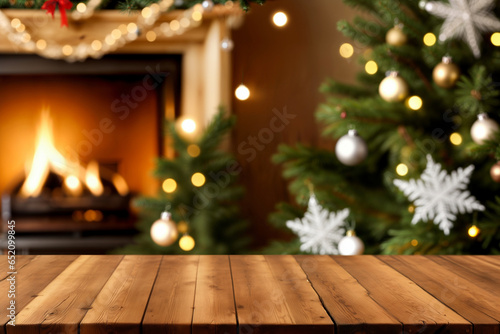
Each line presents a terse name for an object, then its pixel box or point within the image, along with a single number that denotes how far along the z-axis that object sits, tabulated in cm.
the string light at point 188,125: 183
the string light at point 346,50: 192
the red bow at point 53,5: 130
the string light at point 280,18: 172
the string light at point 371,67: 164
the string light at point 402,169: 151
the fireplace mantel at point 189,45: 169
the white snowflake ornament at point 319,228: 150
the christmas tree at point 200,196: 166
